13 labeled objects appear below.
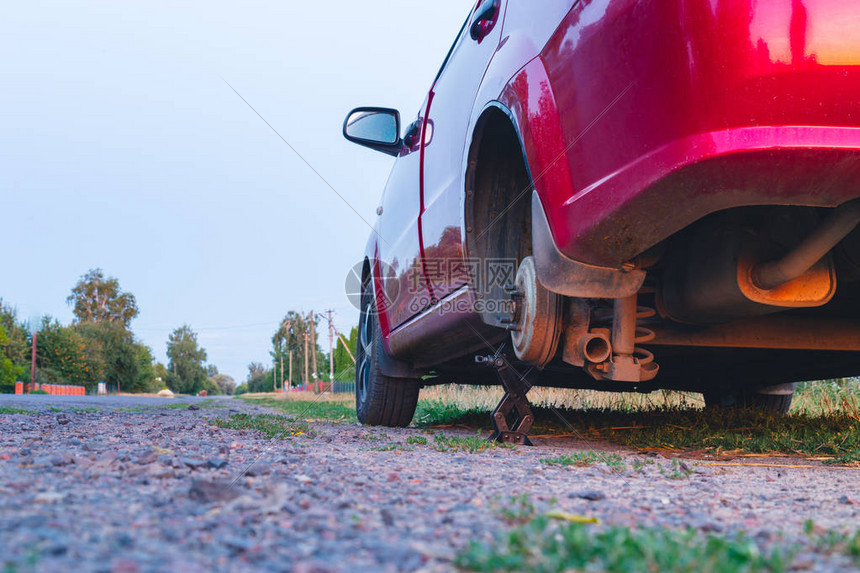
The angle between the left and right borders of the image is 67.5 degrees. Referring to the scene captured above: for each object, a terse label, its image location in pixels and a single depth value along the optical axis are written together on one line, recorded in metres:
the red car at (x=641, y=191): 1.59
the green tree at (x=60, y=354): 49.38
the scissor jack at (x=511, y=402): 3.15
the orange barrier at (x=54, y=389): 36.18
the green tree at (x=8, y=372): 34.34
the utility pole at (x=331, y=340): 46.67
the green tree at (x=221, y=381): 130.06
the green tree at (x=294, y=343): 72.94
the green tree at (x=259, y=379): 94.37
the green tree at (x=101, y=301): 59.56
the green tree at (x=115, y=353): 55.19
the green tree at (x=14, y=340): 45.66
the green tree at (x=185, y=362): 92.25
